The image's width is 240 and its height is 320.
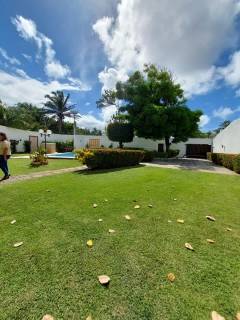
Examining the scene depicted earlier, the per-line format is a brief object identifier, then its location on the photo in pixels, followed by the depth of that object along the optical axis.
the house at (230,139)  9.06
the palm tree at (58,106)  26.70
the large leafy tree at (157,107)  12.37
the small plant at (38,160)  7.90
